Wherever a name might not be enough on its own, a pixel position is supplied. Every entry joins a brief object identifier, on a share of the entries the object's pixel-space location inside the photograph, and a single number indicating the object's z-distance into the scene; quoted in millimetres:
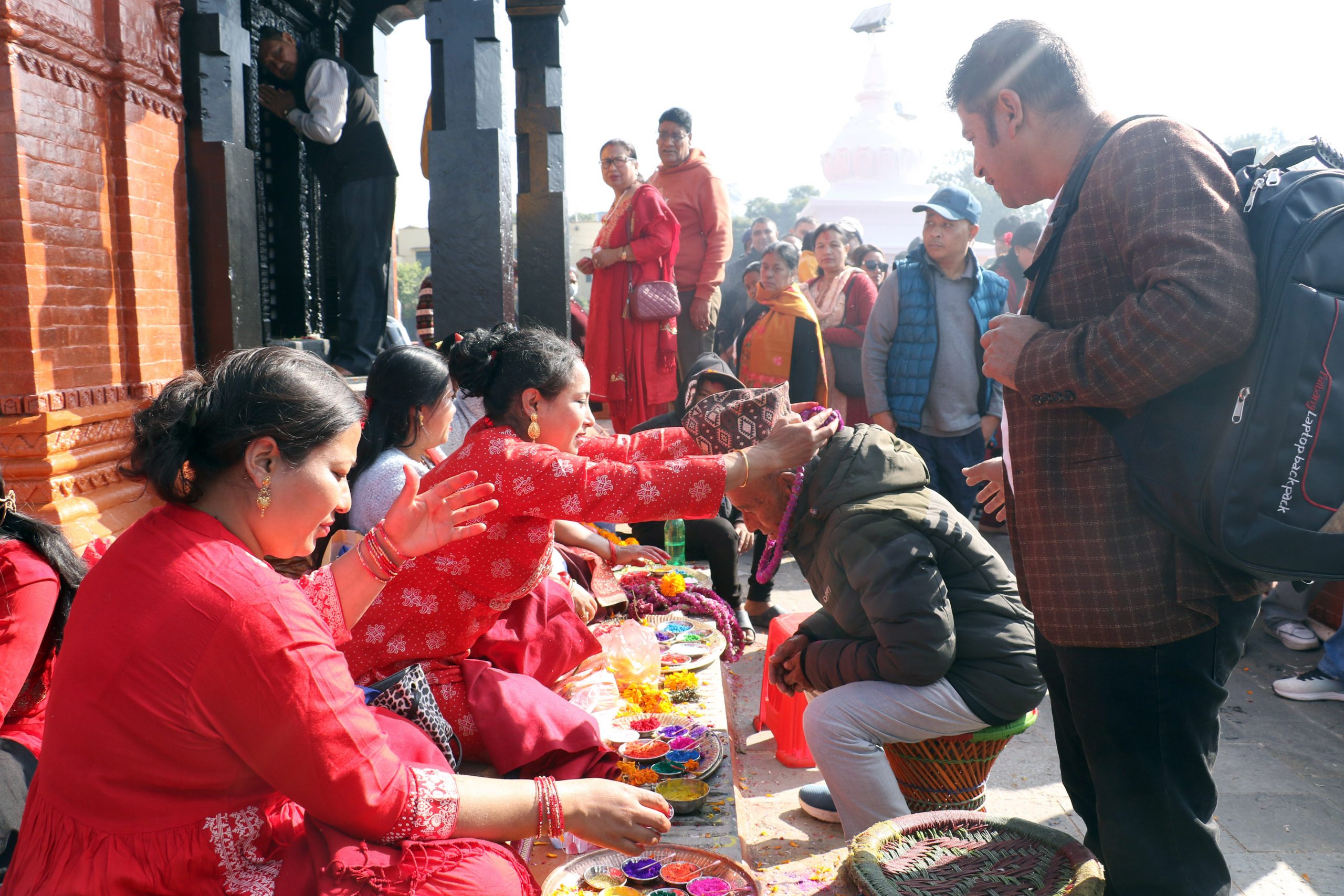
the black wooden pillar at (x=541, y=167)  6082
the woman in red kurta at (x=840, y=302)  6855
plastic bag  3156
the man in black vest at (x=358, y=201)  6586
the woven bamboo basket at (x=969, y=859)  2129
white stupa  18219
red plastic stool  3527
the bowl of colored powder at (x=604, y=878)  2029
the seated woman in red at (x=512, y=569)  2447
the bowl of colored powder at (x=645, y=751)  2539
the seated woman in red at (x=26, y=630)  2039
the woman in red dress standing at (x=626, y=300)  5938
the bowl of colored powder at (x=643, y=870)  2021
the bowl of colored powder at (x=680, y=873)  2027
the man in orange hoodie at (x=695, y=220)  6480
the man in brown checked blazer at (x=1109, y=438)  1698
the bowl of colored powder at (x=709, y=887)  1963
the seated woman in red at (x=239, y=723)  1437
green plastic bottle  4559
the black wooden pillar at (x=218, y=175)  4750
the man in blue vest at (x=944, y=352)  5016
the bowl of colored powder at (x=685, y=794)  2363
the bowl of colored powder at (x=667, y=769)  2484
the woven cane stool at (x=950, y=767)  2758
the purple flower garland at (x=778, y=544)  2715
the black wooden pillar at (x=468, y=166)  4734
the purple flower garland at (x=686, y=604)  3912
